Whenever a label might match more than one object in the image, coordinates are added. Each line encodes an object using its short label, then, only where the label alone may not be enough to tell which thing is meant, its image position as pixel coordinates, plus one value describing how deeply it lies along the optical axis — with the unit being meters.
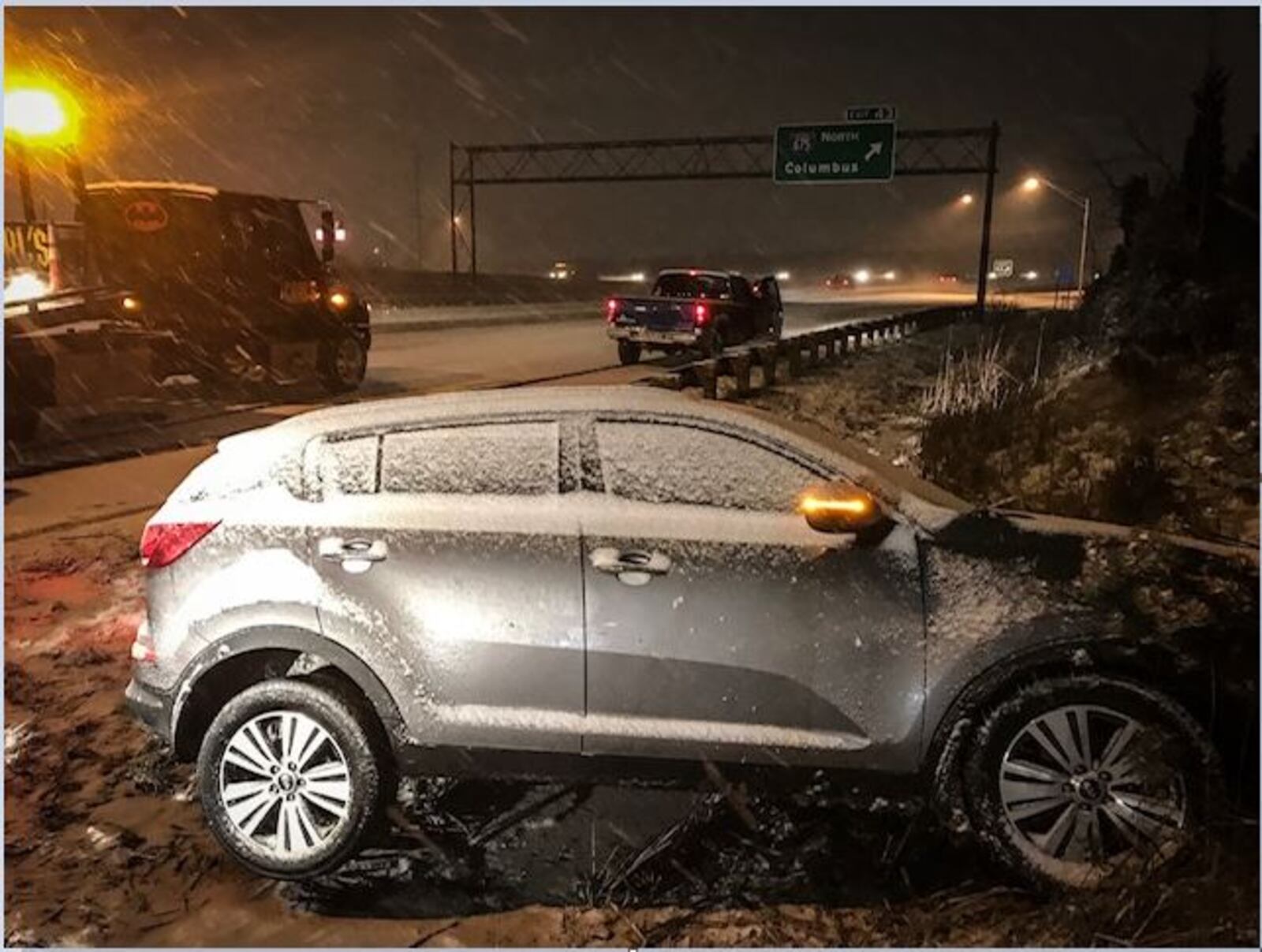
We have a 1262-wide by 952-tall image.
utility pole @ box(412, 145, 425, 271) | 74.25
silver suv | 3.46
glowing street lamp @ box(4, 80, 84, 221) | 11.82
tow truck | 11.33
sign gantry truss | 35.97
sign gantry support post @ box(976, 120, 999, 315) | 35.38
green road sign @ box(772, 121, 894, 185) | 30.50
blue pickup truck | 20.28
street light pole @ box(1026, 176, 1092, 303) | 31.12
